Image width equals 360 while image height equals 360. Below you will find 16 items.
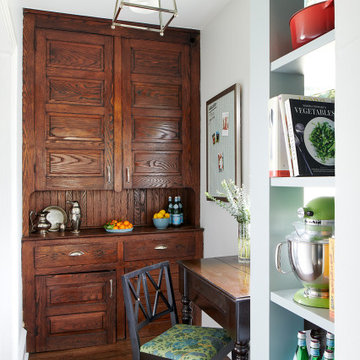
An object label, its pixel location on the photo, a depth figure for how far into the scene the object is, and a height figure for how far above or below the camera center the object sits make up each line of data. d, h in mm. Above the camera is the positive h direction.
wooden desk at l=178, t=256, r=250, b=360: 1634 -563
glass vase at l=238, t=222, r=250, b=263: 2252 -378
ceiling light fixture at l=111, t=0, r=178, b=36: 1806 +877
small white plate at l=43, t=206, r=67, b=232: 3195 -321
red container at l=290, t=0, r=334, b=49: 953 +414
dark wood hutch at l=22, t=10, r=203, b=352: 2961 +208
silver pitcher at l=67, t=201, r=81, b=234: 3150 -319
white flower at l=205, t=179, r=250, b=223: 2230 -175
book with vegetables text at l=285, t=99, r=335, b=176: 992 +104
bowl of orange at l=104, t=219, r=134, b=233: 3123 -399
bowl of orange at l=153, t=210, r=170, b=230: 3319 -360
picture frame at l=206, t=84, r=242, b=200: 2623 +313
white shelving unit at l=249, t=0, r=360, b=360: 1091 -43
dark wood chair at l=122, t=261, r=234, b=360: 1875 -860
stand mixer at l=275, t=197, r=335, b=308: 962 -186
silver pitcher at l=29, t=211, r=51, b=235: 3072 -360
